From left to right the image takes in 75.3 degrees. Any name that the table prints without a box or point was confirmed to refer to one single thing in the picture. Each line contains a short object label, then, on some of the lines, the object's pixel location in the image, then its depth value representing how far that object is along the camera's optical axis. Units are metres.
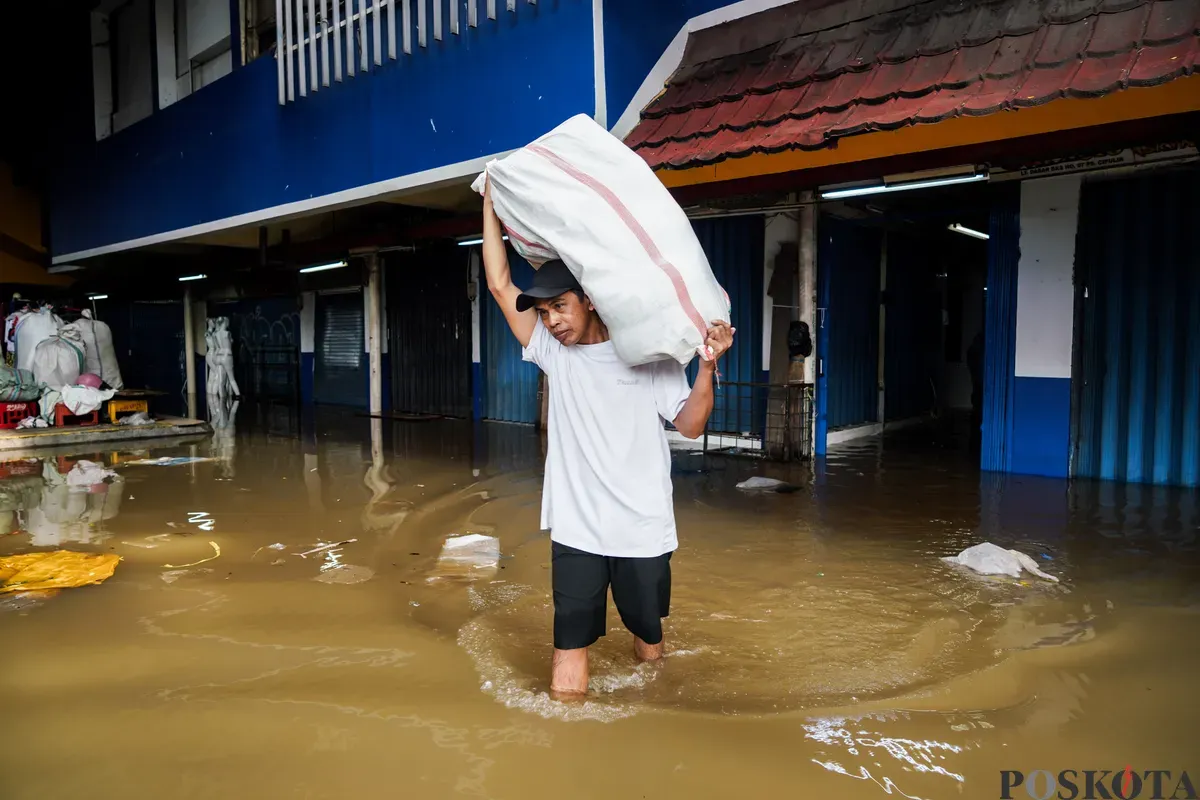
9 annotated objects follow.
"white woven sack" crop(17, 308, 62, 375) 10.64
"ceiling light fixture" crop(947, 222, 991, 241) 9.40
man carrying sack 2.60
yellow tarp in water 4.24
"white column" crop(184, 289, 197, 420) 17.58
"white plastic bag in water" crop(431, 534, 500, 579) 4.55
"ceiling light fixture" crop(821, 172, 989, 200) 5.99
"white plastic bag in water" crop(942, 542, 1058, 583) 4.34
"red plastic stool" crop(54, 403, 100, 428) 10.25
